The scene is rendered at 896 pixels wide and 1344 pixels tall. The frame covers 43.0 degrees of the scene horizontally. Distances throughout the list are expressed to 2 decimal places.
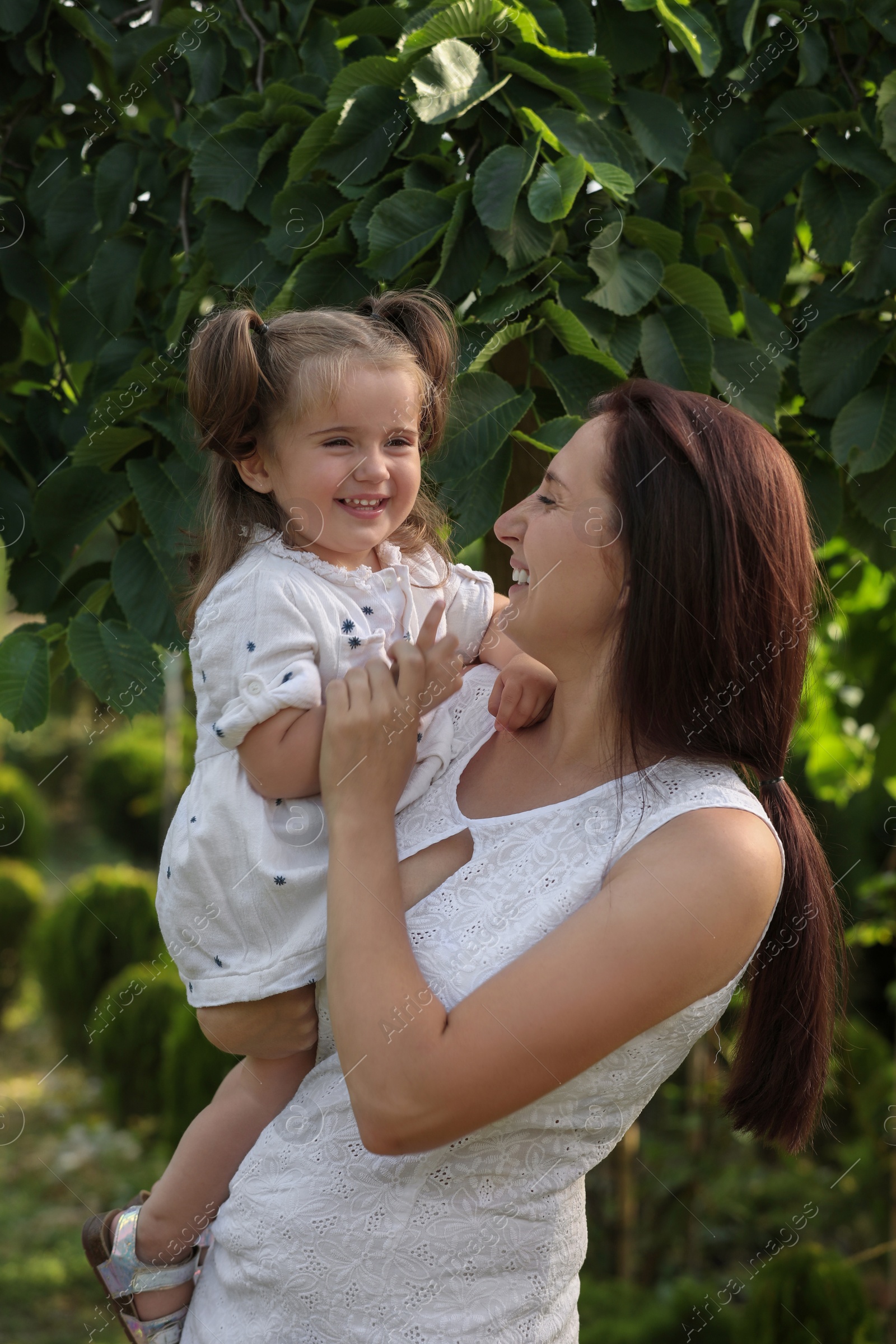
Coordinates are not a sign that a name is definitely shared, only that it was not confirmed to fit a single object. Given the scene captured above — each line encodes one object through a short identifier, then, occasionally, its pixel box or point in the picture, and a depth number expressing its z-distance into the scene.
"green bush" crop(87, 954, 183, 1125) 5.55
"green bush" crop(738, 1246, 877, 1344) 2.70
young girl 1.31
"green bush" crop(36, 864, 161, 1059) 6.30
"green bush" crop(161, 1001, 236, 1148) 4.25
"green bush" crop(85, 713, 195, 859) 10.38
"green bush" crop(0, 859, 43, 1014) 7.44
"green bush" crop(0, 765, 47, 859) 8.39
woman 1.08
